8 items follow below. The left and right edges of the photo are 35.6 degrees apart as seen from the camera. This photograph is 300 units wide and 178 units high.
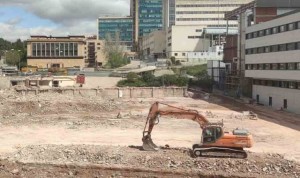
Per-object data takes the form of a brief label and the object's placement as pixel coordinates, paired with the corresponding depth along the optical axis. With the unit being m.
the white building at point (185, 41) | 161.38
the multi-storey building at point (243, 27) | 73.69
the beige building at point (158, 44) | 185.25
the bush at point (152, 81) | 97.25
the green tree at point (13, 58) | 154.50
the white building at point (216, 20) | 196.75
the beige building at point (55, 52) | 156.25
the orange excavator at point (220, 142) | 30.94
